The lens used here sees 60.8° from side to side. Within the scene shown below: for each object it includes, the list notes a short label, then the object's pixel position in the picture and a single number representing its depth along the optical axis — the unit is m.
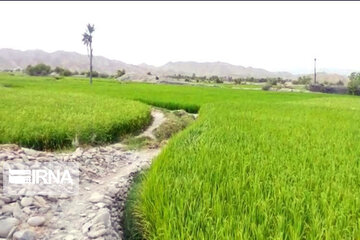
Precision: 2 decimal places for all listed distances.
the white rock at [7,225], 3.71
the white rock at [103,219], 3.80
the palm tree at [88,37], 52.61
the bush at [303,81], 75.56
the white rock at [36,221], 3.94
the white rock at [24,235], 3.58
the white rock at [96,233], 3.56
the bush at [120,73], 76.75
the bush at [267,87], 49.47
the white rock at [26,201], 4.38
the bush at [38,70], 68.44
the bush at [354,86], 44.81
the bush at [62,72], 68.19
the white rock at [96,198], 4.60
